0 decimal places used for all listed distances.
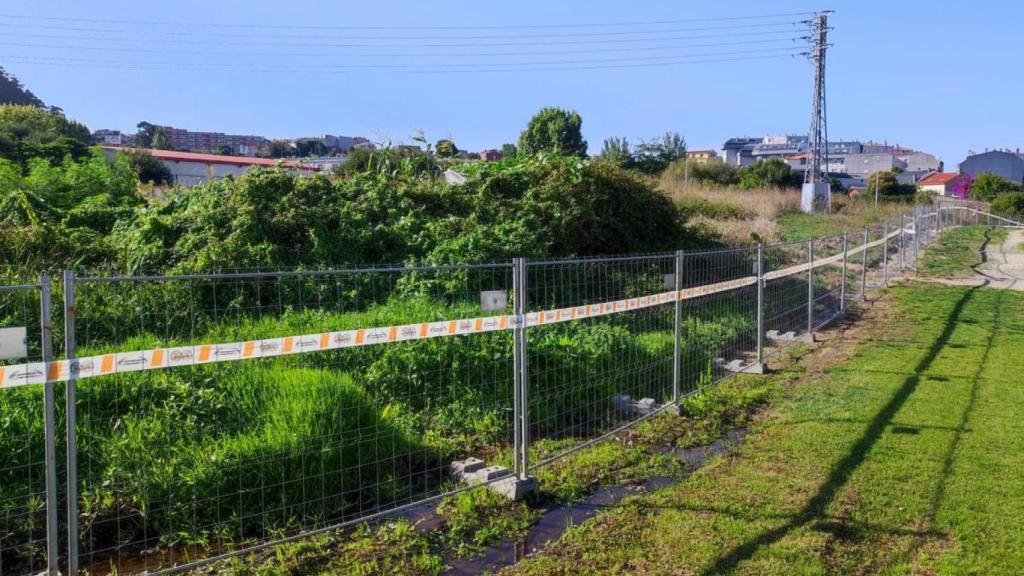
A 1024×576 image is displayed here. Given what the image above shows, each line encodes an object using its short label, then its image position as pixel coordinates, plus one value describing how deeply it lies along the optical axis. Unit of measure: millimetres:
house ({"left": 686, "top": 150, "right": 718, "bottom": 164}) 148125
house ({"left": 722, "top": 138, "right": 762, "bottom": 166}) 135125
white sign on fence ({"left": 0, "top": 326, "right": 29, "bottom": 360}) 3482
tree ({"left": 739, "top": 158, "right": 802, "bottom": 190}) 58225
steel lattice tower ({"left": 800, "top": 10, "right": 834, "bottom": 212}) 44688
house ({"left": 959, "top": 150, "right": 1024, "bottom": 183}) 109375
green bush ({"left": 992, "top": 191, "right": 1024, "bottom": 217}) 47781
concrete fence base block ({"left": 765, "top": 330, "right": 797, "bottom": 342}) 11867
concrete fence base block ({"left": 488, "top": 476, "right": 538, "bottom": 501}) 5316
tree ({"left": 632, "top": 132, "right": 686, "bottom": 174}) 54447
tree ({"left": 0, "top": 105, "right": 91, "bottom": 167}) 43156
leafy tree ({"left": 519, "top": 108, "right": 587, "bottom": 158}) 78000
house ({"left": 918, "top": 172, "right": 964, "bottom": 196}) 96312
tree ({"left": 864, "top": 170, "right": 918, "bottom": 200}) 62031
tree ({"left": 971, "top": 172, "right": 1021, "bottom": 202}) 58625
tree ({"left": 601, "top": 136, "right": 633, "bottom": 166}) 76119
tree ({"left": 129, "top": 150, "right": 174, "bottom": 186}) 46312
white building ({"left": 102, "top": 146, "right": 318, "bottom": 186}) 57969
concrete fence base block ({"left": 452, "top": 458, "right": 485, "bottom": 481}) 5732
